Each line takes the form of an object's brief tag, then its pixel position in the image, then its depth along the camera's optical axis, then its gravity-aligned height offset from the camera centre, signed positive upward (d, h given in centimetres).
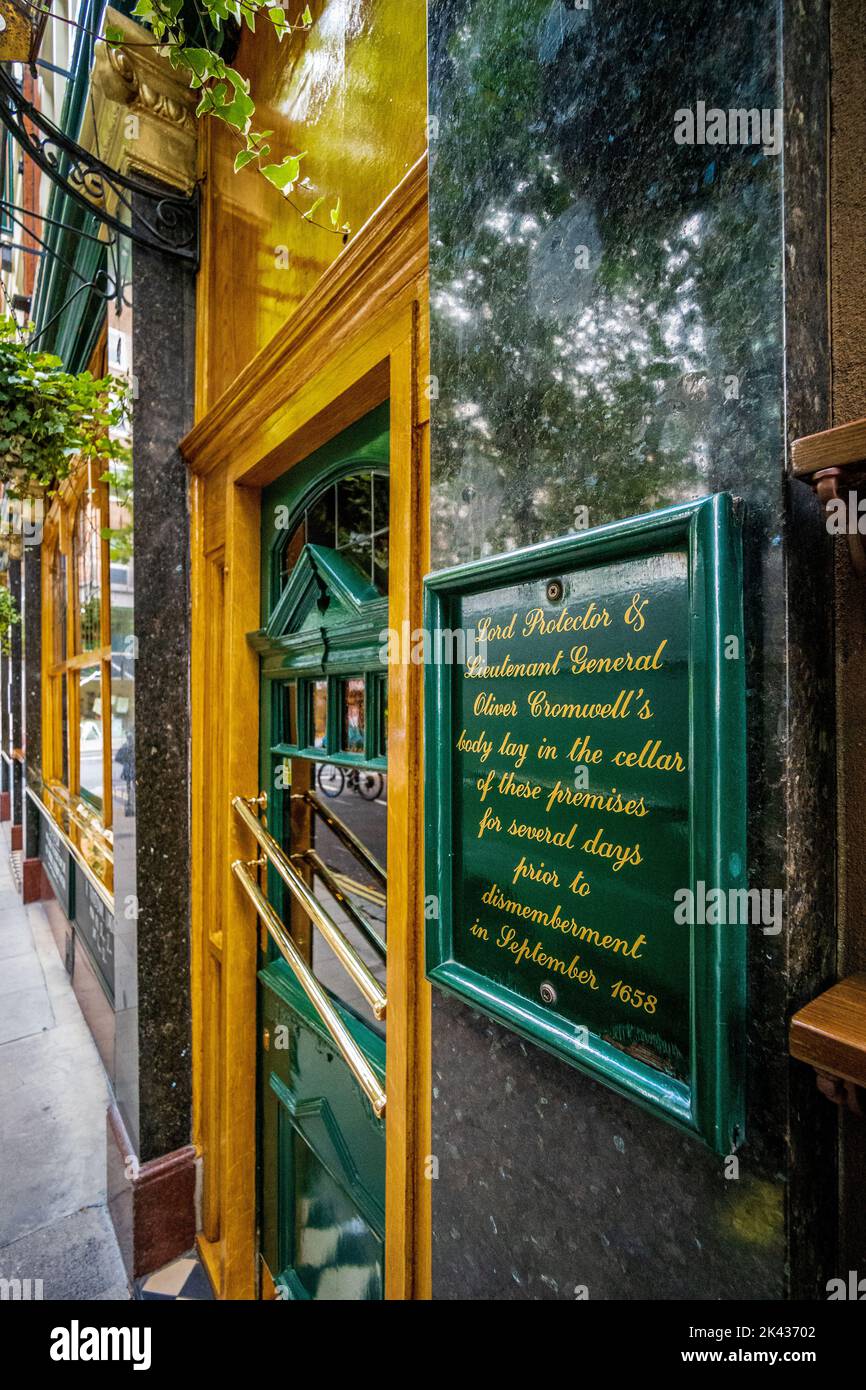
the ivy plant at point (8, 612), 737 +109
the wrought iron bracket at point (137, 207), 242 +207
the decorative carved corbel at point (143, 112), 243 +238
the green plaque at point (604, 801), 72 -15
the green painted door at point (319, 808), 181 -41
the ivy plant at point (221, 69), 143 +150
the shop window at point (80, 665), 390 +30
